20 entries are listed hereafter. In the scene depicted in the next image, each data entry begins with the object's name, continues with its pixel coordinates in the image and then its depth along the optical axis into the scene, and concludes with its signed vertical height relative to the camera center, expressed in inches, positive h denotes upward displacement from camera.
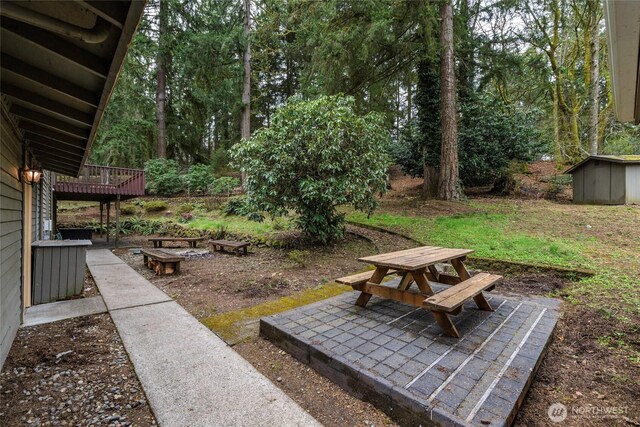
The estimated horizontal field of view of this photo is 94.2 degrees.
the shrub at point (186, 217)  515.3 +2.2
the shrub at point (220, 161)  746.2 +145.9
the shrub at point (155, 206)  585.3 +24.2
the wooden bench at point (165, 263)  232.3 -35.8
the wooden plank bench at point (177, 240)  343.0 -25.1
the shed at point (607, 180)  407.8 +54.6
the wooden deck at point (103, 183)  379.0 +46.5
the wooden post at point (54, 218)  388.7 +0.5
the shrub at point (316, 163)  258.2 +50.2
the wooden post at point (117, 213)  385.0 +7.1
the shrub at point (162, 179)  629.3 +83.3
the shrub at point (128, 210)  576.4 +16.1
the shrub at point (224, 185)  609.3 +68.3
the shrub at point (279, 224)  382.6 -7.8
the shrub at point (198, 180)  637.9 +81.8
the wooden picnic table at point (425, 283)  111.6 -29.3
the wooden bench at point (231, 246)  299.1 -28.9
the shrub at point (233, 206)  505.4 +21.0
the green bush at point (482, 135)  470.3 +136.4
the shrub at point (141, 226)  515.3 -13.8
